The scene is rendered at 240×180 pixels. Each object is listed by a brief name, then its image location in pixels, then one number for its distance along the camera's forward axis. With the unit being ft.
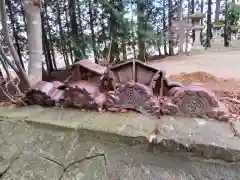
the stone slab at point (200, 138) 1.81
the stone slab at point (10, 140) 2.42
